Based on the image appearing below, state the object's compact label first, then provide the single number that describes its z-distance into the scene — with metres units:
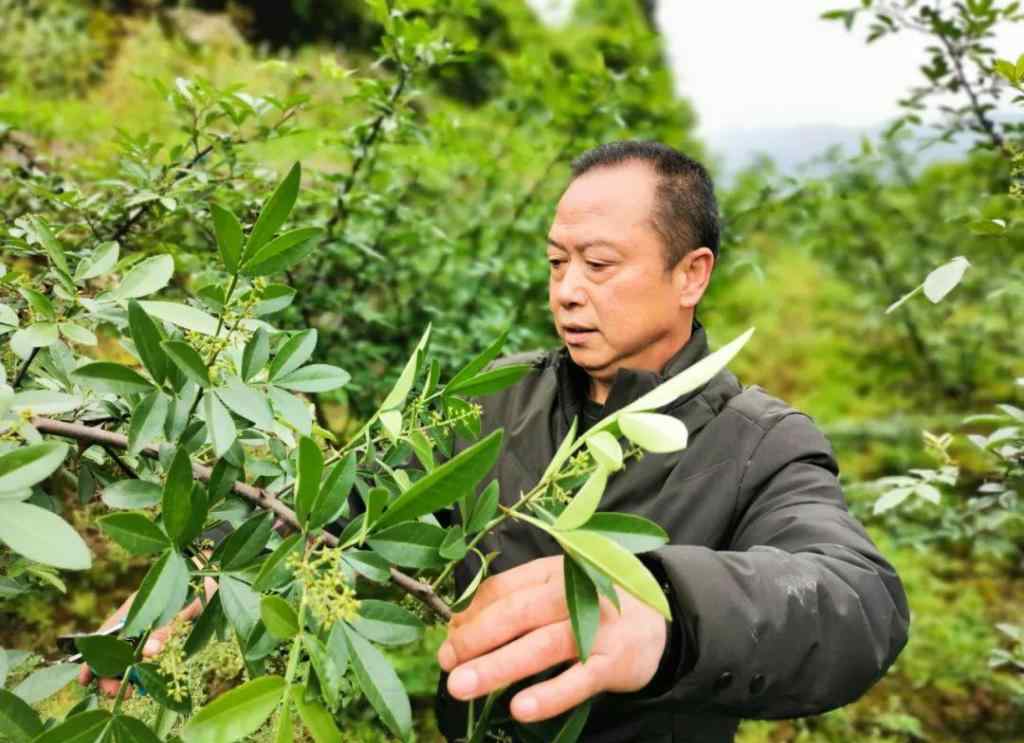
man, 0.61
